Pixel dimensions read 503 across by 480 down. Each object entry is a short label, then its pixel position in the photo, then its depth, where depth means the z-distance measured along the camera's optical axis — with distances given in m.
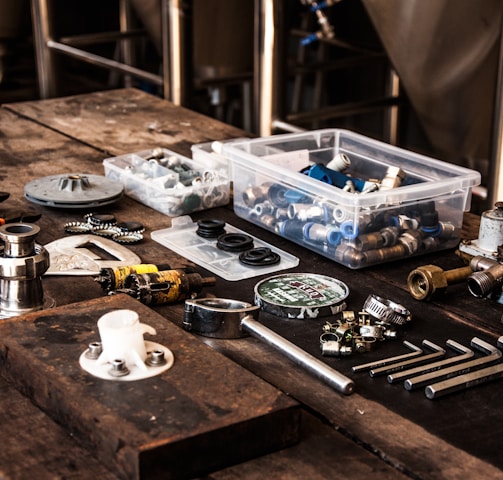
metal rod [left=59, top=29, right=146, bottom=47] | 4.15
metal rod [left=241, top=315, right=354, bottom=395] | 1.56
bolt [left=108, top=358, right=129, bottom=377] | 1.50
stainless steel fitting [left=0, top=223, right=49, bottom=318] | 1.64
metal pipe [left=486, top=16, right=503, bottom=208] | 2.61
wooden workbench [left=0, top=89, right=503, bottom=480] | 1.44
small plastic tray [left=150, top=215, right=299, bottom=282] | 1.86
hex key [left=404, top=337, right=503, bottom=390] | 1.58
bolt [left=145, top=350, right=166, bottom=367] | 1.52
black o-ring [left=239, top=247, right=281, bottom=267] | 1.87
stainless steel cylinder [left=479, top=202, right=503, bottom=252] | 1.87
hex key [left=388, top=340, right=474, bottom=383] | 1.59
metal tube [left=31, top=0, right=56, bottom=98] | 4.13
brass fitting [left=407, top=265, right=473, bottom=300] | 1.77
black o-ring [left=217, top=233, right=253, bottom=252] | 1.91
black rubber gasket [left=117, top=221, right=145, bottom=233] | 1.99
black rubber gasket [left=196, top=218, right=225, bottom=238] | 1.96
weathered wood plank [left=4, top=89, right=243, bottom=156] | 2.44
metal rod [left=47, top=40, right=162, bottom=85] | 3.70
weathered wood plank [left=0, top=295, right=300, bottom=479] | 1.41
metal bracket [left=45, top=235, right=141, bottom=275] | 1.86
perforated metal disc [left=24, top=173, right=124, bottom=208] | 2.07
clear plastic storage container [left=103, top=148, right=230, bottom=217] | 2.07
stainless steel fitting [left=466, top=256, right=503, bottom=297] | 1.76
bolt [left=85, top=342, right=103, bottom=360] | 1.53
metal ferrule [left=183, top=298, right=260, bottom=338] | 1.66
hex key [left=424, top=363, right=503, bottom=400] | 1.56
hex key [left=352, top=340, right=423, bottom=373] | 1.61
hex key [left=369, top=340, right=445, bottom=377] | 1.60
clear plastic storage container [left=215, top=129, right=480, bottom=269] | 1.87
